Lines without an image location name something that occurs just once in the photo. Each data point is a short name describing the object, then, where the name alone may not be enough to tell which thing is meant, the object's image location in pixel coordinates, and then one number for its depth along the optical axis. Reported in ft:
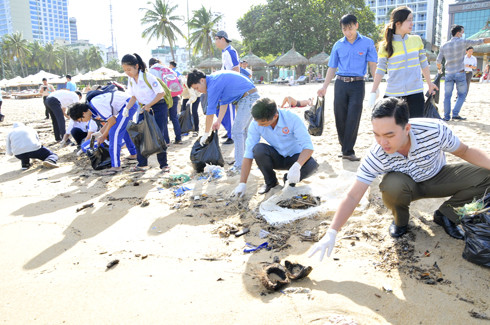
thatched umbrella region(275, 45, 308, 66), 83.82
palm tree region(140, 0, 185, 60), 109.70
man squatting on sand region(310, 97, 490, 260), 6.26
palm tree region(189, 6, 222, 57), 115.85
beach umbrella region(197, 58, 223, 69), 89.45
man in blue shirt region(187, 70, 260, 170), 12.76
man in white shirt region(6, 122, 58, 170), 17.21
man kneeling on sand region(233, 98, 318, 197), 10.23
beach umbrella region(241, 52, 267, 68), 83.76
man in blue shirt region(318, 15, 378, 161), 12.82
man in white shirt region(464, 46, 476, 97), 26.81
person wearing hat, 17.74
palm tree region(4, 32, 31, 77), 164.62
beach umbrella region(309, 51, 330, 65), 84.77
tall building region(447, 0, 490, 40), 178.29
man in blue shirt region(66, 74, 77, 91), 35.07
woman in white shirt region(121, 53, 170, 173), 14.11
